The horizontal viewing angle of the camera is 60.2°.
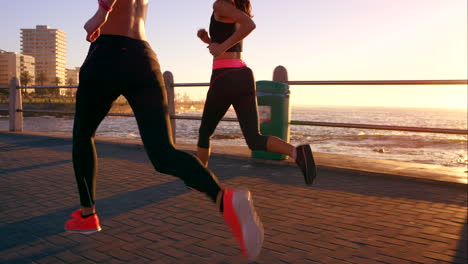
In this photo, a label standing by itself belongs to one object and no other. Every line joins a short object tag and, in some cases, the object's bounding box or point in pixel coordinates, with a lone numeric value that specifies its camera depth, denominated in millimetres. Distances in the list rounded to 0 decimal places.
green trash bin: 5973
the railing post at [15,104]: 10539
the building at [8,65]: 190875
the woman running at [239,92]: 2959
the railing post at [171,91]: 7906
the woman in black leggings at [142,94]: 1972
